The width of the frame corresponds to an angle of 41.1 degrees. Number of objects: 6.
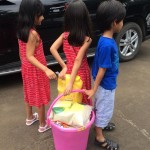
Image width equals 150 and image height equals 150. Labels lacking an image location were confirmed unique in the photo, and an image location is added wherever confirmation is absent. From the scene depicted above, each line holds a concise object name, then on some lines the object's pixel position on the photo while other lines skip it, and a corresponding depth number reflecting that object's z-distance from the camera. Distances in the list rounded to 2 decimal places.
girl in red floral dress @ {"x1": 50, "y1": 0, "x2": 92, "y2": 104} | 1.69
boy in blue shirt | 1.65
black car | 2.61
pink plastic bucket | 1.67
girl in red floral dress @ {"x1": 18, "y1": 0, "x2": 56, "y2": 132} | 1.82
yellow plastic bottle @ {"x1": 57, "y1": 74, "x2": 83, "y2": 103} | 1.79
